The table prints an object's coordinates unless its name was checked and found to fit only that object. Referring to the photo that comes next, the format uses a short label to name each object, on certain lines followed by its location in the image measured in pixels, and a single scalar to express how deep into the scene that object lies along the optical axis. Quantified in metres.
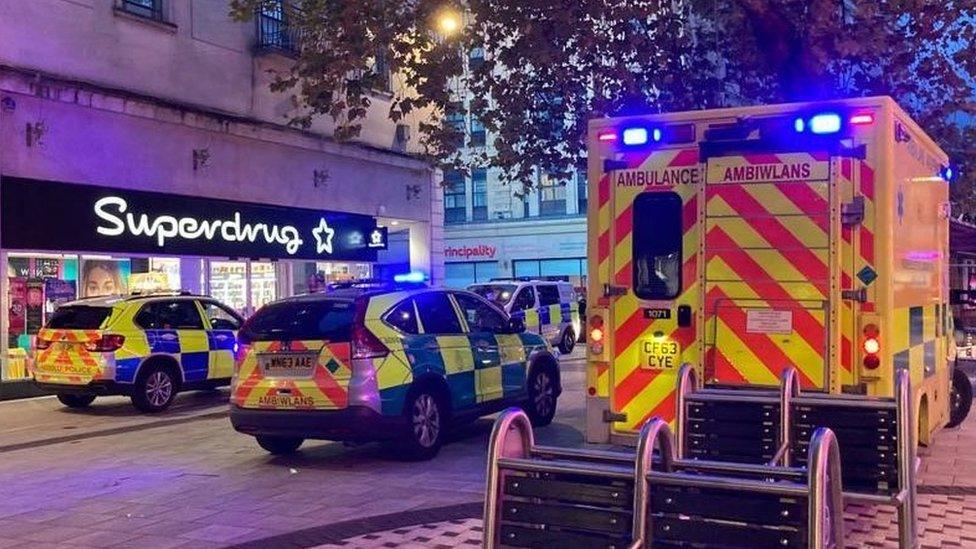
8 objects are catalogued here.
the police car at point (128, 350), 13.01
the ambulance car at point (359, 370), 8.61
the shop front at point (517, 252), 43.53
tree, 10.55
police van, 21.53
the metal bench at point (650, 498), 3.72
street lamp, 10.38
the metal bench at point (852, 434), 5.52
